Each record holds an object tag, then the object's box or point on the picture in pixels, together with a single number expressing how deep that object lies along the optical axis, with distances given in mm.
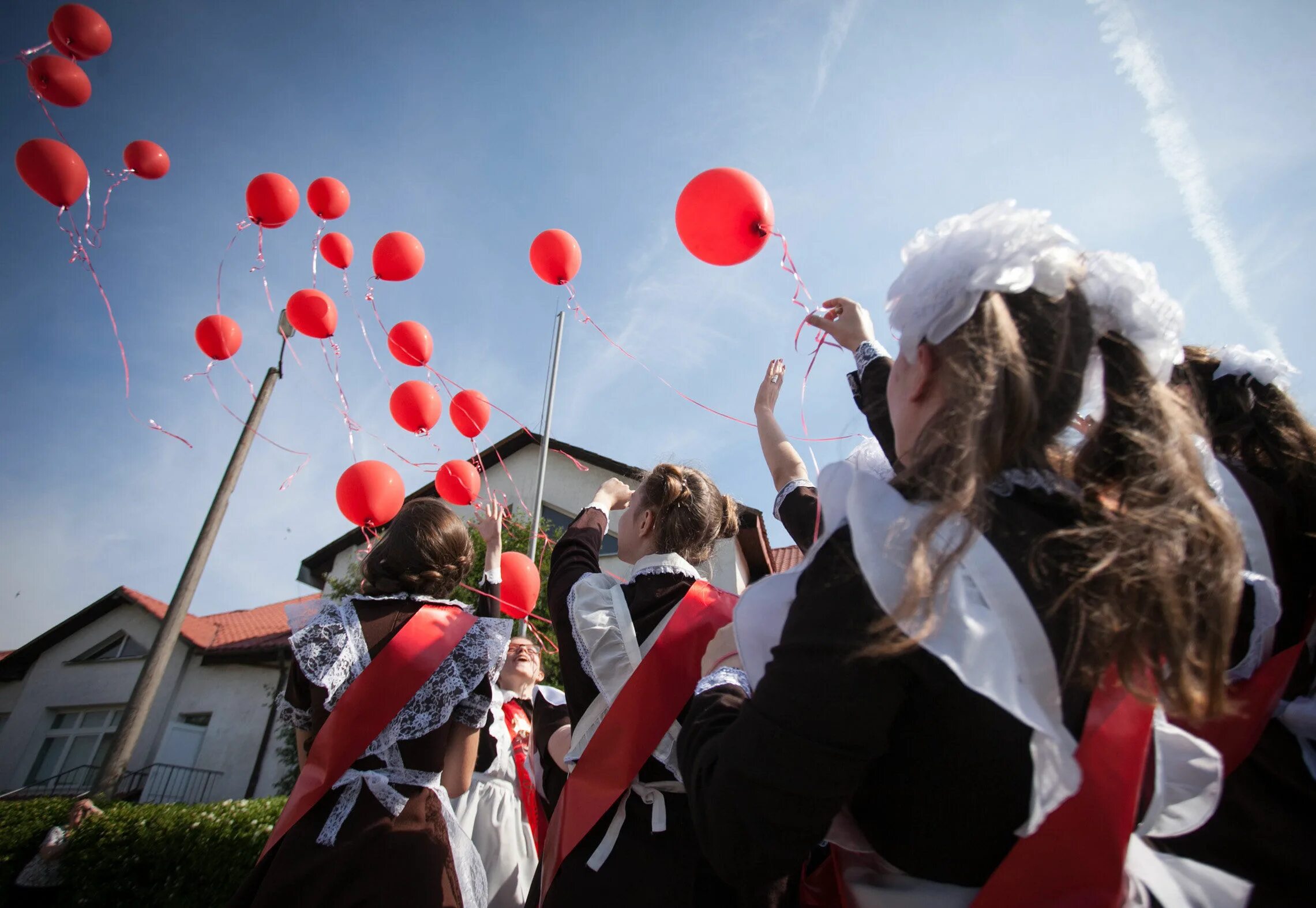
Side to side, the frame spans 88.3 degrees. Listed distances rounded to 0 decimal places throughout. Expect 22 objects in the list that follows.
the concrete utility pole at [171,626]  6199
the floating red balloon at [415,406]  5117
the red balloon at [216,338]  5363
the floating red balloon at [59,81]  4582
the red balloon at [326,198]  5207
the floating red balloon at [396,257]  5035
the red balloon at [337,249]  5371
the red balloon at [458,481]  5348
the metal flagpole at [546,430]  5490
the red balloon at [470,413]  5430
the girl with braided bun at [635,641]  1388
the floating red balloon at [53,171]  4375
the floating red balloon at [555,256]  4809
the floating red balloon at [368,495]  4398
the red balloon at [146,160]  4949
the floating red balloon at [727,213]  3338
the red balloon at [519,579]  4480
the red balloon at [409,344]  5305
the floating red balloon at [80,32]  4656
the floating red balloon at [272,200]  4863
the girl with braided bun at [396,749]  1722
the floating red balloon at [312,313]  5289
